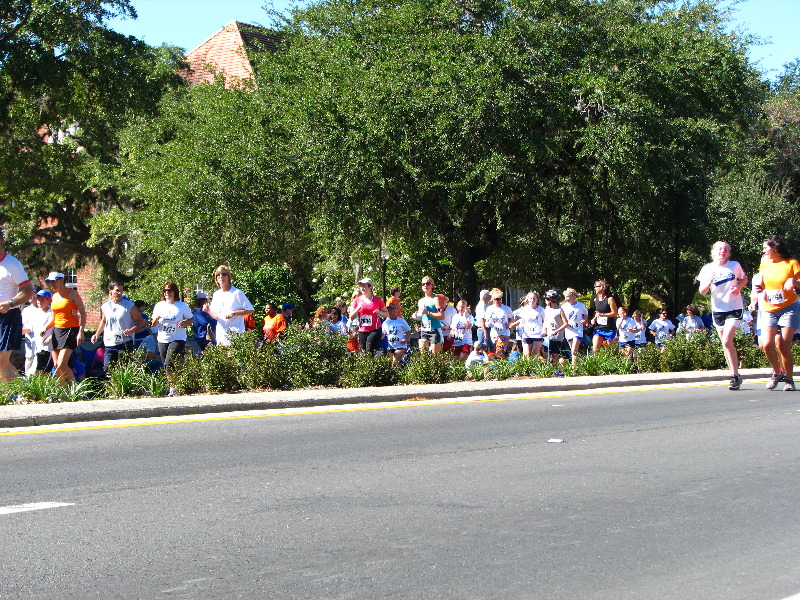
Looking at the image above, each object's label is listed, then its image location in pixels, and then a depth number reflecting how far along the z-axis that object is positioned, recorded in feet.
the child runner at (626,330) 79.36
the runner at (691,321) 78.69
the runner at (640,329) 80.72
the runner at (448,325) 61.82
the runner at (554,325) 62.59
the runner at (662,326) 81.23
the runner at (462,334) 63.16
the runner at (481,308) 64.18
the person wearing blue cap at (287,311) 61.16
